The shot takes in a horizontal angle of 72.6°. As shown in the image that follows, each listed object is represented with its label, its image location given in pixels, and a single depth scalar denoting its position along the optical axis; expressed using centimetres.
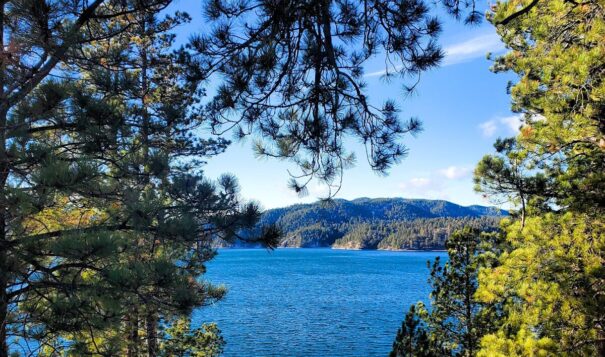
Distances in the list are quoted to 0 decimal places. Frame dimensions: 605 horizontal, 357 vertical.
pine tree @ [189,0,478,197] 274
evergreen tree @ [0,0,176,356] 352
